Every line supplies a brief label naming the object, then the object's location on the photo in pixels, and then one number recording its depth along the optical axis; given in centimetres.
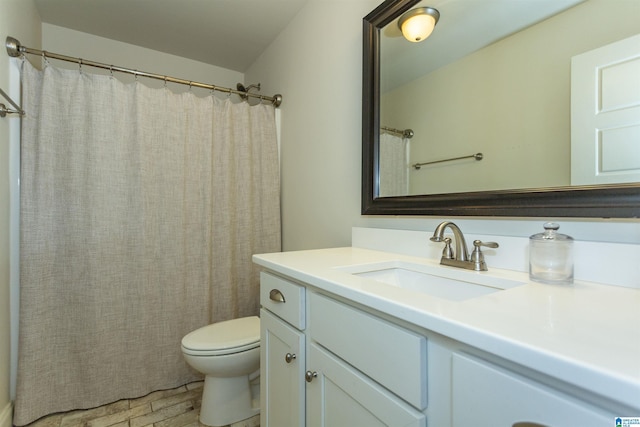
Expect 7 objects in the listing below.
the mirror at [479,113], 76
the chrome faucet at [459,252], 86
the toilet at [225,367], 131
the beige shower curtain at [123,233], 142
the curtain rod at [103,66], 132
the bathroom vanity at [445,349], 35
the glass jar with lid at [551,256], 69
